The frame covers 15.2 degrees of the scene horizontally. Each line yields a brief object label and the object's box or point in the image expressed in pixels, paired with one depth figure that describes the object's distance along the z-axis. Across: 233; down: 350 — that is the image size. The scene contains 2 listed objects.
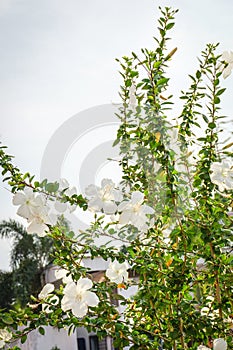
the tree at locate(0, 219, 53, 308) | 17.01
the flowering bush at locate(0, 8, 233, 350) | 1.98
